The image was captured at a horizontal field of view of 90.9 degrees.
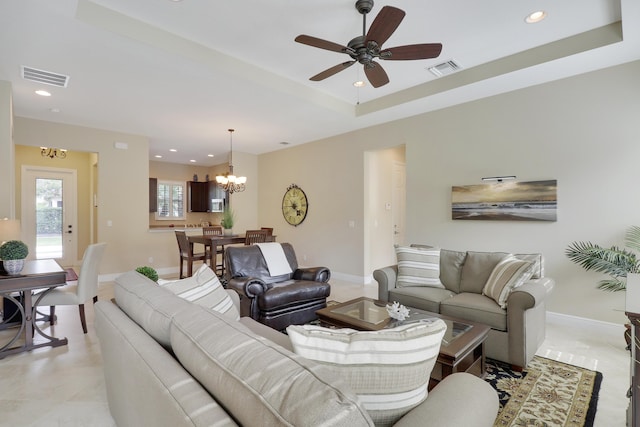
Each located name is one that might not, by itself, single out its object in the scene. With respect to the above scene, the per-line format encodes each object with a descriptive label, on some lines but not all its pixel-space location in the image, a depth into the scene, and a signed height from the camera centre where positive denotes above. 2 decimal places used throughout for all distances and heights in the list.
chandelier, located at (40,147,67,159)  6.65 +1.32
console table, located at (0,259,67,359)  2.66 -0.64
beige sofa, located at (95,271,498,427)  0.67 -0.46
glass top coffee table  1.97 -0.86
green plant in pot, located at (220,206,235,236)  5.98 -0.16
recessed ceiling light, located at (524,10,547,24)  2.76 +1.75
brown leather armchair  3.18 -0.81
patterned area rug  1.96 -1.27
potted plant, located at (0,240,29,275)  2.72 -0.36
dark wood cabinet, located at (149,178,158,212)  8.61 +0.54
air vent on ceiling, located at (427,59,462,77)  3.66 +1.73
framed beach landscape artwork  3.73 +0.16
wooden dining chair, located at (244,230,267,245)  5.67 -0.42
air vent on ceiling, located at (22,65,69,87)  3.38 +1.53
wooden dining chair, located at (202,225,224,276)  6.14 -0.34
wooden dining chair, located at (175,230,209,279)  5.57 -0.71
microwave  9.34 +0.26
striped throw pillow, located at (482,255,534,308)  2.68 -0.57
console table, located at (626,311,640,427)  1.42 -0.72
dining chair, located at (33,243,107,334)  3.10 -0.78
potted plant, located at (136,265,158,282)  2.62 -0.49
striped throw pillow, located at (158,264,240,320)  1.86 -0.47
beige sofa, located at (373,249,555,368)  2.53 -0.82
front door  6.55 +0.04
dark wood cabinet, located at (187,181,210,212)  9.35 +0.53
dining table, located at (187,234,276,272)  5.43 -0.47
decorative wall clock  6.81 +0.19
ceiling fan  2.27 +1.30
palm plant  2.97 -0.45
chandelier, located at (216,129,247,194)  6.10 +0.63
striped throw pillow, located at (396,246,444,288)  3.51 -0.62
